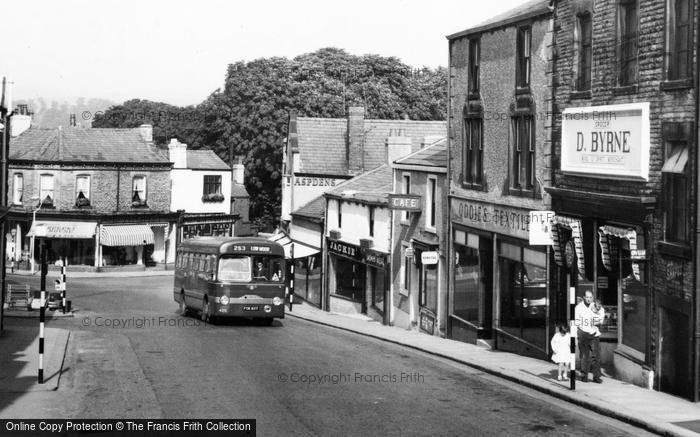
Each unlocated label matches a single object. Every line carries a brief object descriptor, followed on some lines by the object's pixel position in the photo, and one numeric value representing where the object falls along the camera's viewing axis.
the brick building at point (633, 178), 20.66
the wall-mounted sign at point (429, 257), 35.53
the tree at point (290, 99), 82.81
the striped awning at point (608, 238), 22.95
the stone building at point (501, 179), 28.12
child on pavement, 22.52
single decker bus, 35.50
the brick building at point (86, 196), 70.12
